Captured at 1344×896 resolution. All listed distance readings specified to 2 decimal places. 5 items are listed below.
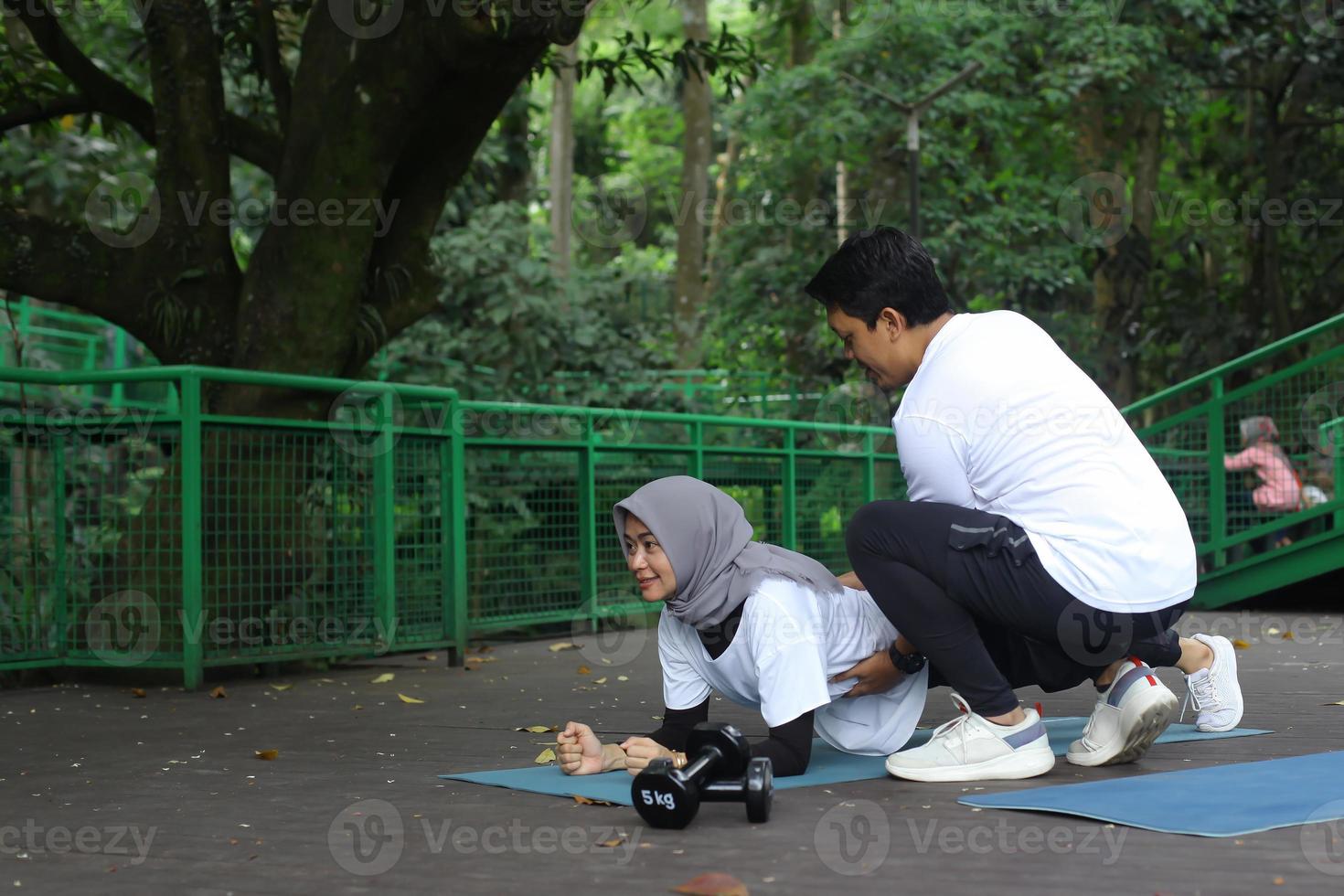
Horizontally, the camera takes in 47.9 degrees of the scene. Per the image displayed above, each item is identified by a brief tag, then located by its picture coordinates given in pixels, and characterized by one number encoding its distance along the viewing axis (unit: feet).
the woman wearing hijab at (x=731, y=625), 14.14
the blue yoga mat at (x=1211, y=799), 12.21
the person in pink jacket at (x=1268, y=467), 37.27
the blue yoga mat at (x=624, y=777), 14.51
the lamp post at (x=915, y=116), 52.21
